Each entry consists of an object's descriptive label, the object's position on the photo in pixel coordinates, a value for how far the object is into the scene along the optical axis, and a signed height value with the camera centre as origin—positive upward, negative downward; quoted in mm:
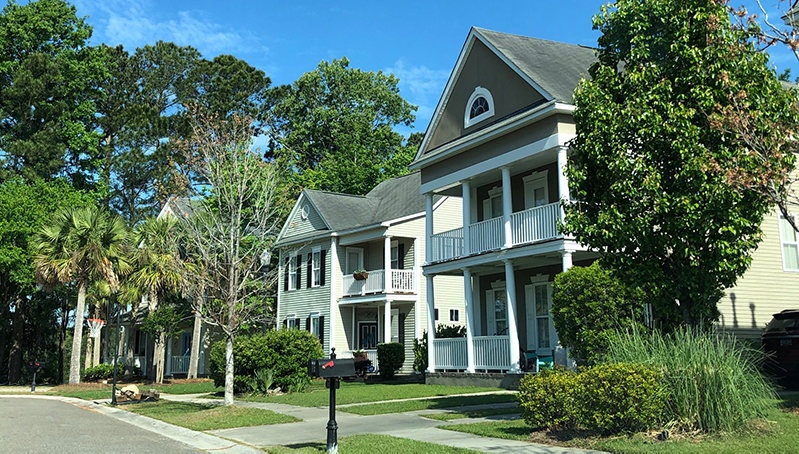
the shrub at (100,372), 31884 -1085
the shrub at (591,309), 13016 +610
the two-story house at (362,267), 30188 +3591
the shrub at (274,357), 20188 -327
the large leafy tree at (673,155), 9922 +2782
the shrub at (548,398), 9695 -806
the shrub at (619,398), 9023 -762
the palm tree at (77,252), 29516 +4181
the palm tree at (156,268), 30844 +3523
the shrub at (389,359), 26844 -582
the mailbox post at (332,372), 9219 -365
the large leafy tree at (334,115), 51656 +17892
